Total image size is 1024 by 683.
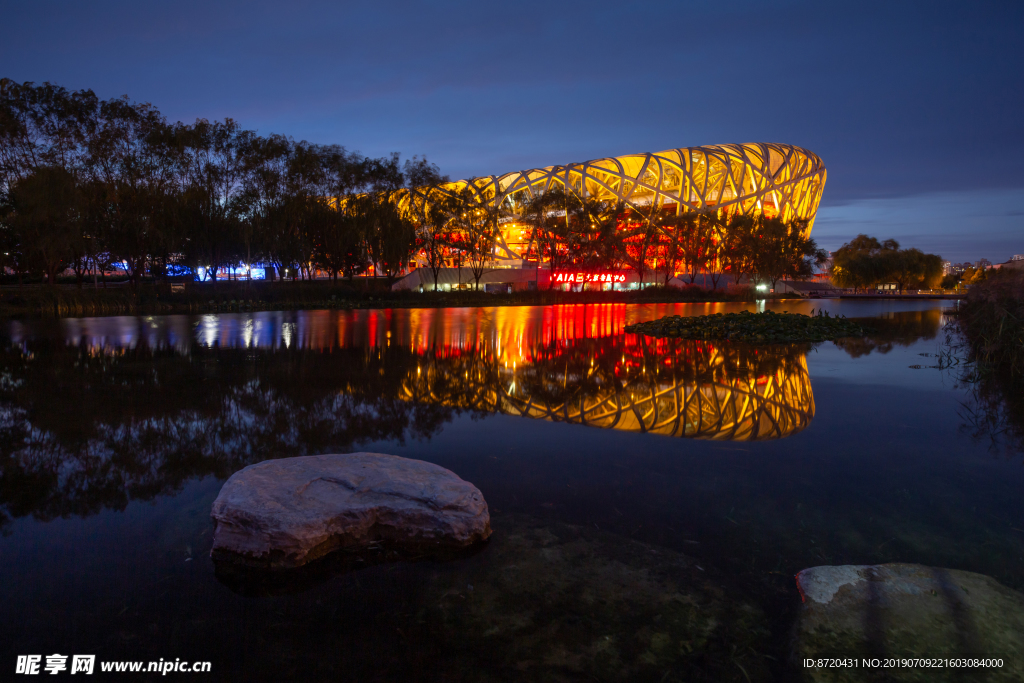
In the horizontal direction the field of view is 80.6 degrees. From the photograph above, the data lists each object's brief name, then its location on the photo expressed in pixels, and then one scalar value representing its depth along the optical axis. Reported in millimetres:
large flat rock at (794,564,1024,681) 2545
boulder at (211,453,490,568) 3287
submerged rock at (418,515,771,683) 2518
